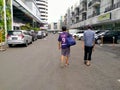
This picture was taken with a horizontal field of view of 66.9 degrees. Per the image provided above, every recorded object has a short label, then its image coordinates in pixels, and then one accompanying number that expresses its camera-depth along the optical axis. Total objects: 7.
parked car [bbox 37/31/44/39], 19.35
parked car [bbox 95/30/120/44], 11.06
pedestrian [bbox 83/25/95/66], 4.30
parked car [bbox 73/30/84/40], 15.75
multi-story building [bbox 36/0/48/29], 66.06
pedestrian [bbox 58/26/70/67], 4.14
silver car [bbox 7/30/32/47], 8.83
